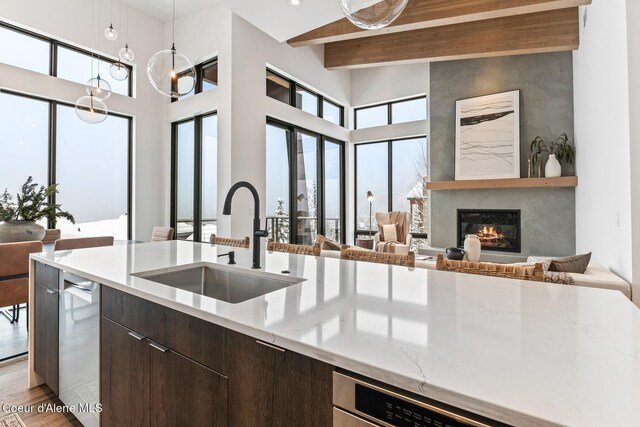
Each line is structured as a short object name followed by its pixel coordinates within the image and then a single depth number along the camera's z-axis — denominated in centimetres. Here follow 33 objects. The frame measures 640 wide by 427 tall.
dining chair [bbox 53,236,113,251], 289
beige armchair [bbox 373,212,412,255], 602
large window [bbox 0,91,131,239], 418
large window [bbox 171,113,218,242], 500
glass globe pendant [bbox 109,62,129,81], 328
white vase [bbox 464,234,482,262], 331
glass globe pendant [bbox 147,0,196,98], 262
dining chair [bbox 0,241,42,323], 251
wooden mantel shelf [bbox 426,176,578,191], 468
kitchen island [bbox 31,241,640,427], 53
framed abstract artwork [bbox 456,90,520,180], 520
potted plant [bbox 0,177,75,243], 288
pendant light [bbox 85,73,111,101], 334
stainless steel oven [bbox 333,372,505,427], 57
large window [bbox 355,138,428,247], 664
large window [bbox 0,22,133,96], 406
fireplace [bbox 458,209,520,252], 528
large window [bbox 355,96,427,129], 670
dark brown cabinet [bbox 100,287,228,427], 98
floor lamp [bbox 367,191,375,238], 657
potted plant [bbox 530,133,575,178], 477
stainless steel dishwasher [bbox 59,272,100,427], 148
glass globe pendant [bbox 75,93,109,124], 338
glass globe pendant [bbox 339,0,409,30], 184
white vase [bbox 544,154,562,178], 476
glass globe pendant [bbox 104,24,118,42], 319
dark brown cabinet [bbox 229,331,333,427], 75
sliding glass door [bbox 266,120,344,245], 555
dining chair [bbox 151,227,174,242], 416
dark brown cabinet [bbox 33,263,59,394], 179
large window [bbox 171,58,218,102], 495
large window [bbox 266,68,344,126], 549
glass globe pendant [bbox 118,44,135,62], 325
